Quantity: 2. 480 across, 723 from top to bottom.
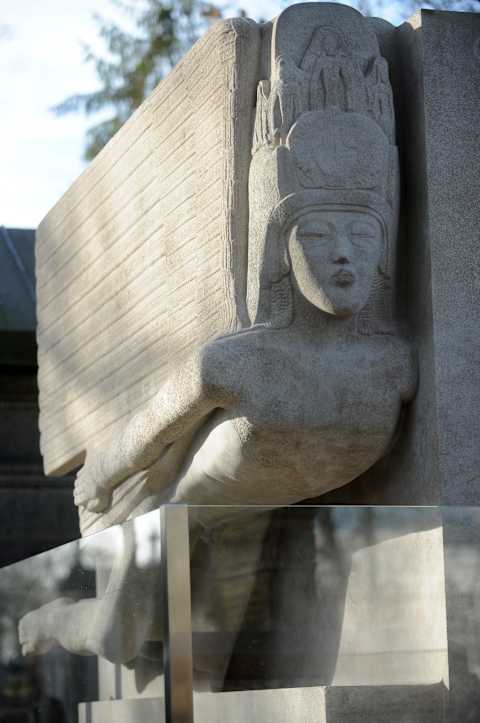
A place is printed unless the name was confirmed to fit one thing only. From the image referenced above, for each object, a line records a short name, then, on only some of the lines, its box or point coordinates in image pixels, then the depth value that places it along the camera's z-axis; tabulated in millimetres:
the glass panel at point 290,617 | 3457
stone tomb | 4258
